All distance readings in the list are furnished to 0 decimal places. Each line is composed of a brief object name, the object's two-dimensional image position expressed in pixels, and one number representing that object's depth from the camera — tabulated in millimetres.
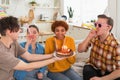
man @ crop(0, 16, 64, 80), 1330
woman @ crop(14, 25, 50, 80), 1711
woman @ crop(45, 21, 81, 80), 1809
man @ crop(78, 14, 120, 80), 1611
